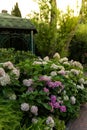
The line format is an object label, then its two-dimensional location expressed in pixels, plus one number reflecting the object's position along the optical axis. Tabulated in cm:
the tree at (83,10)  945
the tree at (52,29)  868
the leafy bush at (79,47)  978
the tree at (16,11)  1595
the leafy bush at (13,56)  387
